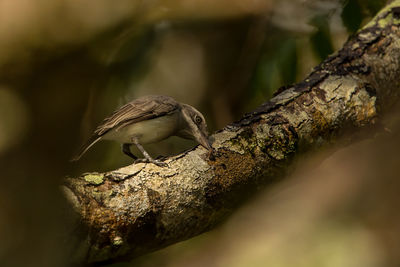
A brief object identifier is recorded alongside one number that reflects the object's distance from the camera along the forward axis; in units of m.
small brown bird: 4.48
